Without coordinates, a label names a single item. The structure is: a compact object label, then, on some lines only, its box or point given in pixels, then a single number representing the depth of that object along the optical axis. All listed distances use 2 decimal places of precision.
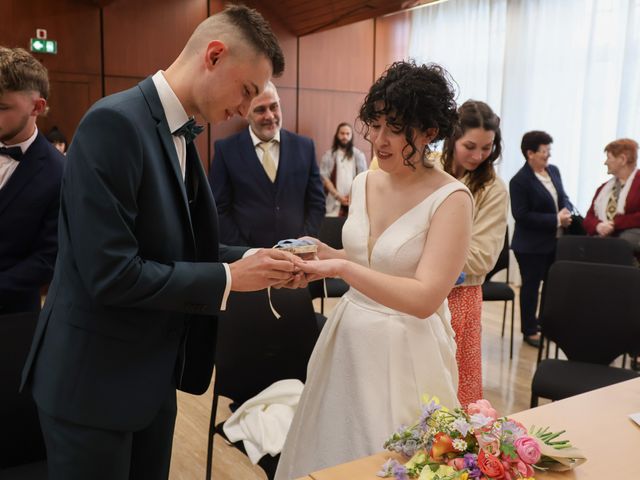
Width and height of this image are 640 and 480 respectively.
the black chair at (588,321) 3.13
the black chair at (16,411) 2.05
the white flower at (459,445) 1.35
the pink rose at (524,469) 1.33
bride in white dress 1.88
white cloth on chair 2.33
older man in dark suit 4.07
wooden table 1.46
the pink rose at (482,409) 1.41
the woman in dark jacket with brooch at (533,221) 5.31
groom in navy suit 1.43
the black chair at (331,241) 4.80
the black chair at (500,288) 4.76
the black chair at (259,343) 2.62
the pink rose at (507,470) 1.32
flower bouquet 1.33
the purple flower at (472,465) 1.32
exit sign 6.87
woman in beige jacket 2.63
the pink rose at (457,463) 1.33
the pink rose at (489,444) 1.34
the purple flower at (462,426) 1.37
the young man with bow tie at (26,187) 2.31
